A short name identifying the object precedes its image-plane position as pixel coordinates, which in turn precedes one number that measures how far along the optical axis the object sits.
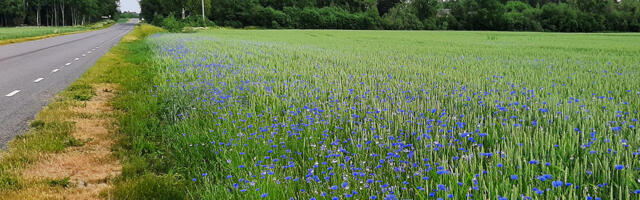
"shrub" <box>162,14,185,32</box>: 60.06
